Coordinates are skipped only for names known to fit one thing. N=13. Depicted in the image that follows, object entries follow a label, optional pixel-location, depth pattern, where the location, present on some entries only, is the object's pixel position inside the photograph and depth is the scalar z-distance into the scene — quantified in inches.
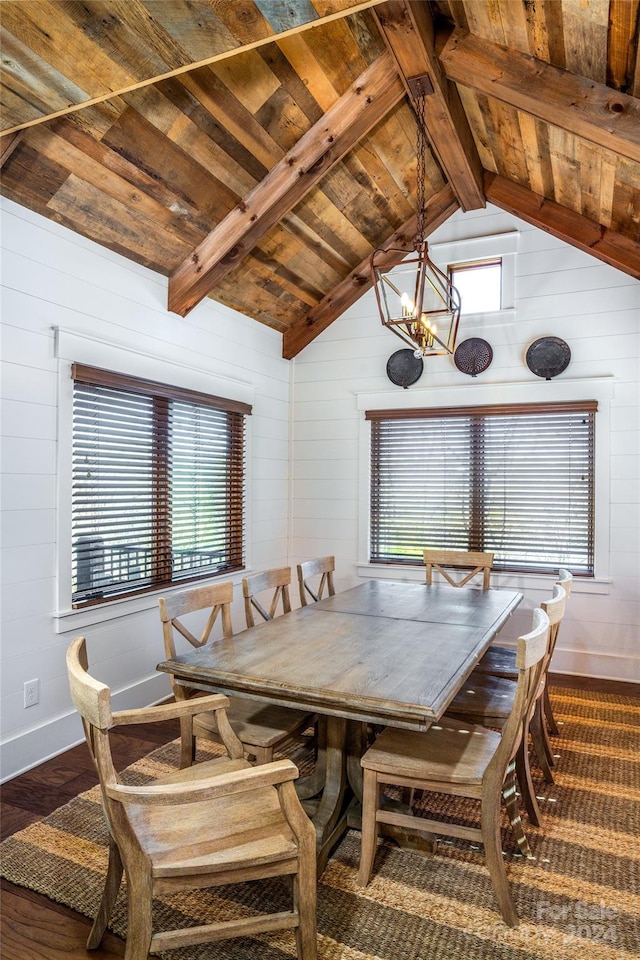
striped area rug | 70.2
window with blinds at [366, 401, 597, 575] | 174.1
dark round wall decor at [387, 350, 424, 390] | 192.2
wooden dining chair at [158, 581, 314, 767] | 87.1
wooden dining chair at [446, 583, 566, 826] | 92.2
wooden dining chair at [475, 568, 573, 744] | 115.3
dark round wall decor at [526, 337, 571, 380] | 172.9
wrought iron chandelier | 98.8
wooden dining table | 74.7
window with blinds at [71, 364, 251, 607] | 129.0
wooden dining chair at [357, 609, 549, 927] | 73.5
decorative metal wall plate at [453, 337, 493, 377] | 182.7
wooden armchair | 55.6
